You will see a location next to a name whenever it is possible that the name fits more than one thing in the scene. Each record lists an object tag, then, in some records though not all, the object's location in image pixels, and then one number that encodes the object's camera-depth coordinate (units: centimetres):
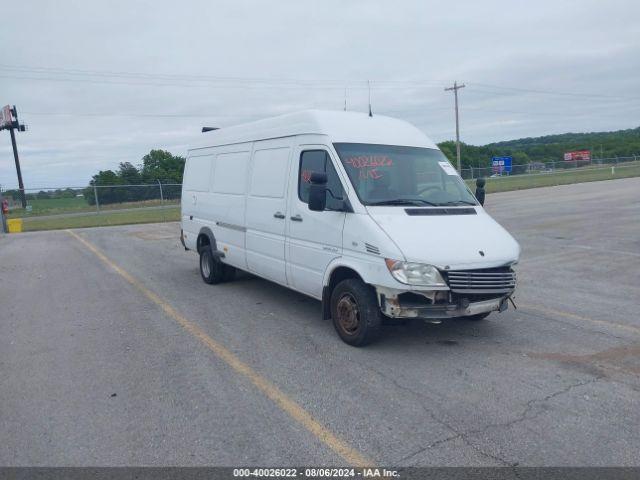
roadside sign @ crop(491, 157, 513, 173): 5404
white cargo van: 507
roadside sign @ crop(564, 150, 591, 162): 8944
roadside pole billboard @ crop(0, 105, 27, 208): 4462
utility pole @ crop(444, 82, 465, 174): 4794
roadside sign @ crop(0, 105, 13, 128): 4447
